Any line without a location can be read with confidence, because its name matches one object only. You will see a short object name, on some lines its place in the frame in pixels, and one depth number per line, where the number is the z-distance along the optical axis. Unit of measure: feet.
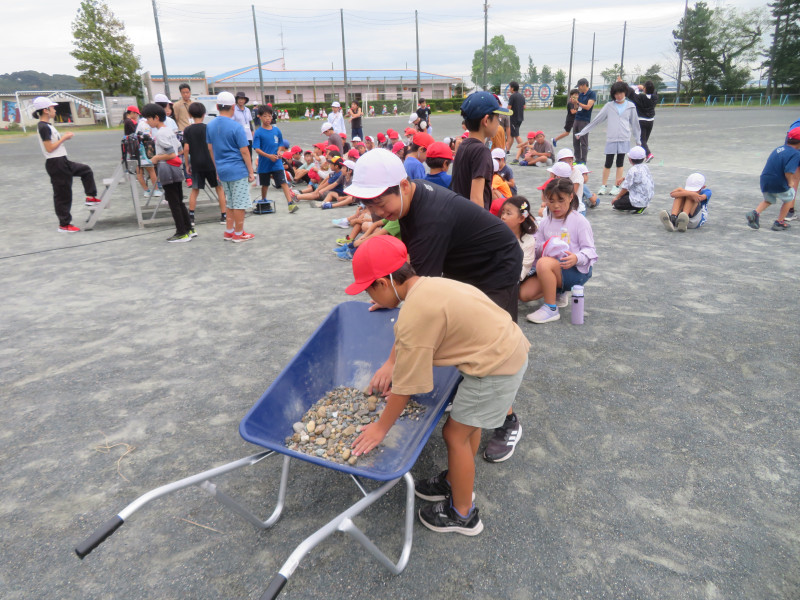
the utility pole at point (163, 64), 87.81
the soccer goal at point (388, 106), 134.82
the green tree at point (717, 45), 182.80
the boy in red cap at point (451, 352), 5.93
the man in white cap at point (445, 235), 6.86
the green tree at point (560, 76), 277.23
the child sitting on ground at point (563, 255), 13.53
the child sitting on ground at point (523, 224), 13.56
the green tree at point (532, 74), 284.49
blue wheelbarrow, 5.15
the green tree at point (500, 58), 303.66
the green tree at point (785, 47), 148.77
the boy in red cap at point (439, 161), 15.64
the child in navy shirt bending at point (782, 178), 20.11
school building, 178.91
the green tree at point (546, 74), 282.01
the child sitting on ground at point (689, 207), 20.75
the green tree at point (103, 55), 142.10
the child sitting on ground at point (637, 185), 23.82
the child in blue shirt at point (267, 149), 26.63
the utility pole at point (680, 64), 154.37
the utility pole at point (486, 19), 139.15
